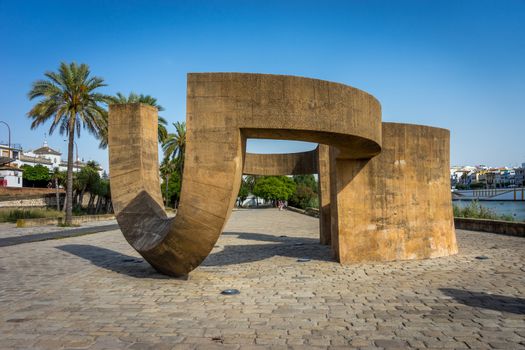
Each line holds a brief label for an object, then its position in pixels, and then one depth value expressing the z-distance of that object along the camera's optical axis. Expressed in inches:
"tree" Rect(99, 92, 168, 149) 1268.7
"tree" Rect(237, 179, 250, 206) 3192.4
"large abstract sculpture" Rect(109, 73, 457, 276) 299.9
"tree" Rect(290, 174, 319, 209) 2820.4
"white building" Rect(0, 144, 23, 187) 2248.4
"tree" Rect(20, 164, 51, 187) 2504.3
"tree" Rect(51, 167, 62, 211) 1734.1
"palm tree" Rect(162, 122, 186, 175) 1609.3
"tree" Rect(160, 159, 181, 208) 2349.9
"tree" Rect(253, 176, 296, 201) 2616.6
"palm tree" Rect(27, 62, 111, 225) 986.0
